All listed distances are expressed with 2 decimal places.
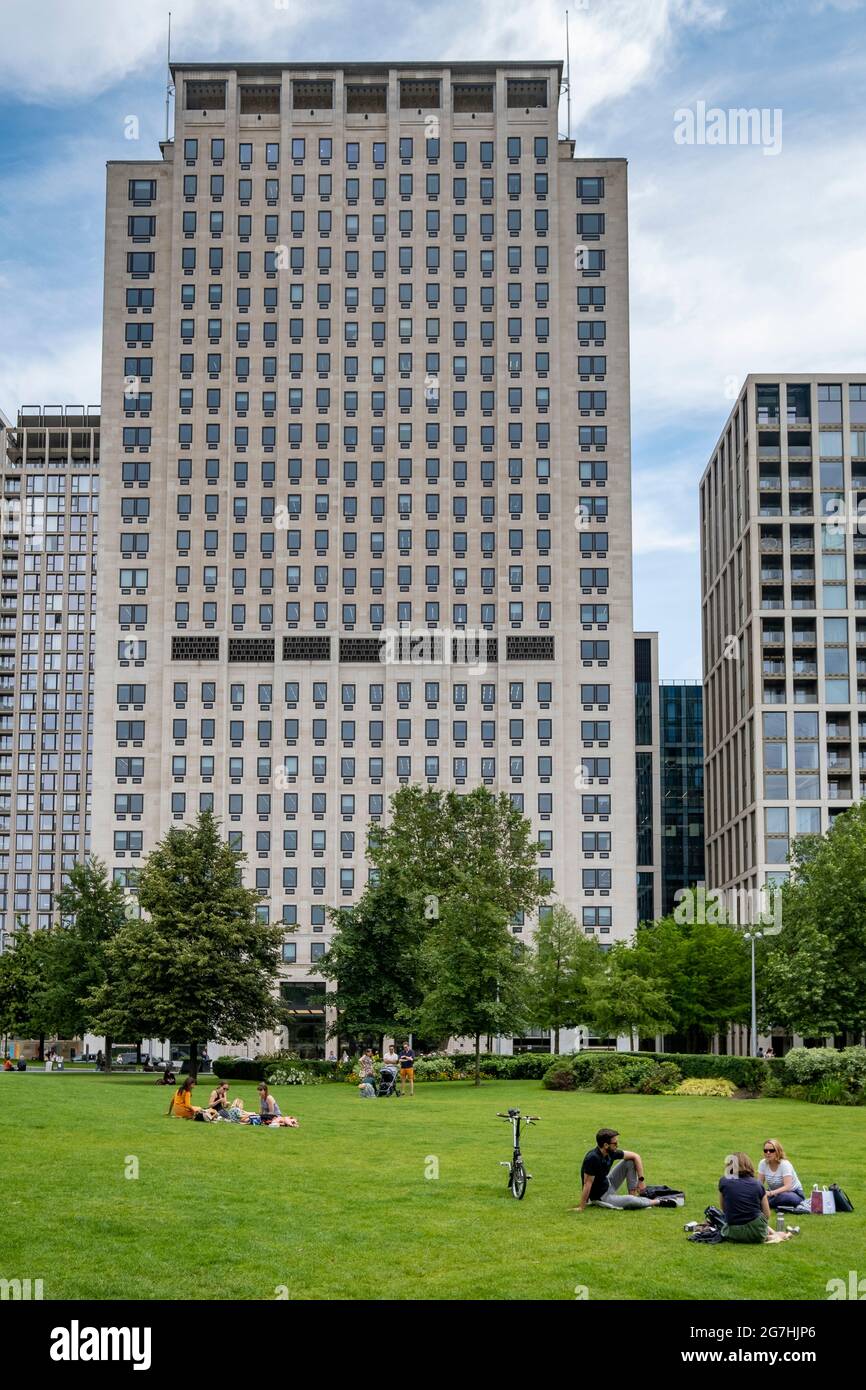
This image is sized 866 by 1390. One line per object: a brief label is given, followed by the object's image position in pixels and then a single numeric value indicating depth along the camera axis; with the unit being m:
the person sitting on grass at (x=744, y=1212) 19.83
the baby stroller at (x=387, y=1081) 52.06
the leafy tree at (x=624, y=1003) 67.50
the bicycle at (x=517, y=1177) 23.39
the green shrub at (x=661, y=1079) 55.38
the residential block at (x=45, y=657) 182.50
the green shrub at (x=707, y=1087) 54.34
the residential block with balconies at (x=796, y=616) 123.19
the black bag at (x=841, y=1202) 22.86
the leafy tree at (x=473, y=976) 63.22
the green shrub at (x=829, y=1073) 48.59
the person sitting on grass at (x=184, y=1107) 37.97
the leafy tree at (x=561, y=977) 78.50
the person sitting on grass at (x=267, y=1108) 37.41
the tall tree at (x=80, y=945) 76.44
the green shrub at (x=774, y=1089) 52.69
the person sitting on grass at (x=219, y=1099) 38.41
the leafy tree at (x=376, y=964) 68.56
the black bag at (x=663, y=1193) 23.00
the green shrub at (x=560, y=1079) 57.06
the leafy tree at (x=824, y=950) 65.56
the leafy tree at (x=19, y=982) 114.41
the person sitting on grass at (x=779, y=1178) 22.61
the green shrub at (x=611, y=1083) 55.38
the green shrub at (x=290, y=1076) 62.22
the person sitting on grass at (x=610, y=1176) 22.59
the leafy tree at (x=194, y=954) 64.25
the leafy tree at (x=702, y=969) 84.19
